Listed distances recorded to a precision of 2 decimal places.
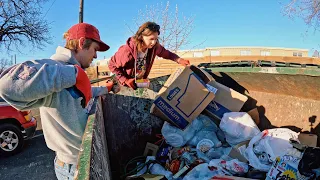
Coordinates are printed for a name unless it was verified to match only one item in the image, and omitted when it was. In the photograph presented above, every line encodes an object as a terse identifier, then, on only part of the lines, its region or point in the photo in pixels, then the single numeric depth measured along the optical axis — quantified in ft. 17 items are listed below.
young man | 3.18
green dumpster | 6.40
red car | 14.11
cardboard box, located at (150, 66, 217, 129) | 7.18
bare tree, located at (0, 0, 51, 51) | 40.94
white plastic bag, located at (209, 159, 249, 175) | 5.70
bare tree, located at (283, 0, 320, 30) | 32.41
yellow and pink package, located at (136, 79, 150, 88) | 7.61
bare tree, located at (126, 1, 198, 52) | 33.59
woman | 7.74
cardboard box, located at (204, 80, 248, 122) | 7.32
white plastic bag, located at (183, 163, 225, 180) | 5.78
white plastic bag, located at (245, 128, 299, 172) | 5.64
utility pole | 25.24
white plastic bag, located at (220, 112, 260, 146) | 6.70
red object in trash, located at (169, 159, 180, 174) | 6.44
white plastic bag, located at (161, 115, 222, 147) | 7.24
